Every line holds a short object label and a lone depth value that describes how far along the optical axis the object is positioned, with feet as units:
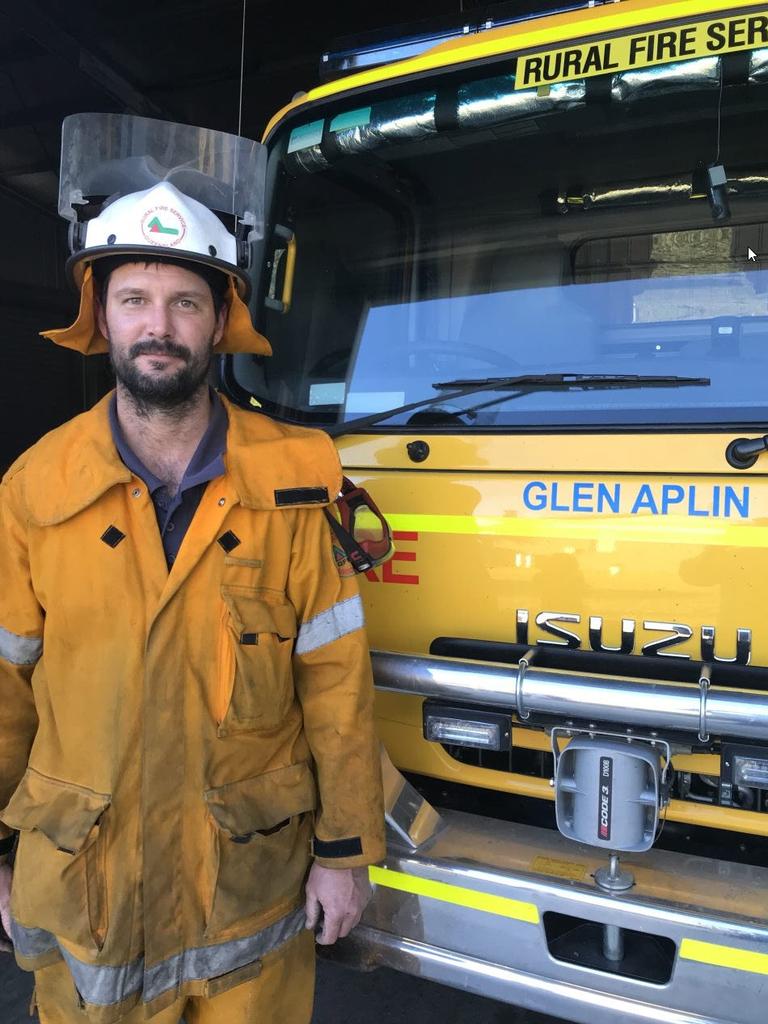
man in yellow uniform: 4.81
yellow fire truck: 5.50
